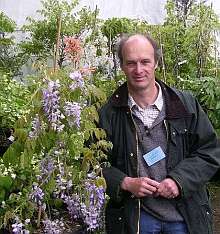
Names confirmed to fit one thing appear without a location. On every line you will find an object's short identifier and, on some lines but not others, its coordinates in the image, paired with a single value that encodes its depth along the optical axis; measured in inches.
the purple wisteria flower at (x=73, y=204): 111.8
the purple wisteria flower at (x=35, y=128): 99.0
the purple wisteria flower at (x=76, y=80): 97.7
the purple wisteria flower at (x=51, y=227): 124.2
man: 99.2
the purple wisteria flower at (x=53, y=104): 96.3
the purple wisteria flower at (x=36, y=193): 110.7
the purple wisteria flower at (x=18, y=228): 109.7
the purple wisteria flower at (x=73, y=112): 97.7
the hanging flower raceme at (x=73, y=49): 122.4
